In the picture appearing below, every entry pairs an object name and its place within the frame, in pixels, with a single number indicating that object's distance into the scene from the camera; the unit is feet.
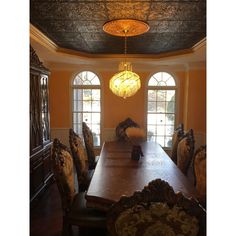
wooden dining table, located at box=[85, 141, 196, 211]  6.69
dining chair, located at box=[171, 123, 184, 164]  12.92
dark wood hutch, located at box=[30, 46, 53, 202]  11.29
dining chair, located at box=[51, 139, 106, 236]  7.06
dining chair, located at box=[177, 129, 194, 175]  10.08
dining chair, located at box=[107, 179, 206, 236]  3.79
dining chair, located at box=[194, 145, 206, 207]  7.89
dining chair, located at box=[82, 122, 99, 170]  13.24
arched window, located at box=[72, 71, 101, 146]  20.51
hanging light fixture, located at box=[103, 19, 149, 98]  9.61
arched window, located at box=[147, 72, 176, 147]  20.43
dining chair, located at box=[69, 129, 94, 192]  10.01
